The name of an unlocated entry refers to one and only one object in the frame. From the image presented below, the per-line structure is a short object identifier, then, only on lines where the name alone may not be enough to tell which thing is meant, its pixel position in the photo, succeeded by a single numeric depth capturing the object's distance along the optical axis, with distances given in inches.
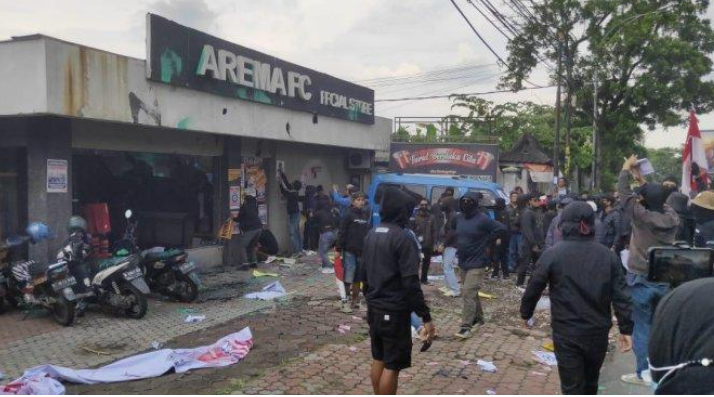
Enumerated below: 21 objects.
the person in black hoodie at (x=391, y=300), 197.0
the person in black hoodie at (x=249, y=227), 526.9
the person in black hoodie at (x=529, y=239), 454.6
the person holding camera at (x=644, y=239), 225.5
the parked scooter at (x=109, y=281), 345.4
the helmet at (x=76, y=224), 354.6
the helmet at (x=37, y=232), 360.5
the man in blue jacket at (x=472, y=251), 321.7
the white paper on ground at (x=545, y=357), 278.0
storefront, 349.7
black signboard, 412.2
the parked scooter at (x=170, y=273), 393.4
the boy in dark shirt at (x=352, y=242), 360.5
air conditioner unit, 760.3
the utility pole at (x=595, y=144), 1294.3
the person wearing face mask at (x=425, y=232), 461.7
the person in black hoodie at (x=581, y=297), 174.7
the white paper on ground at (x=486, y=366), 265.4
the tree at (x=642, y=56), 1189.1
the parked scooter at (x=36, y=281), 331.9
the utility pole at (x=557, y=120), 869.2
